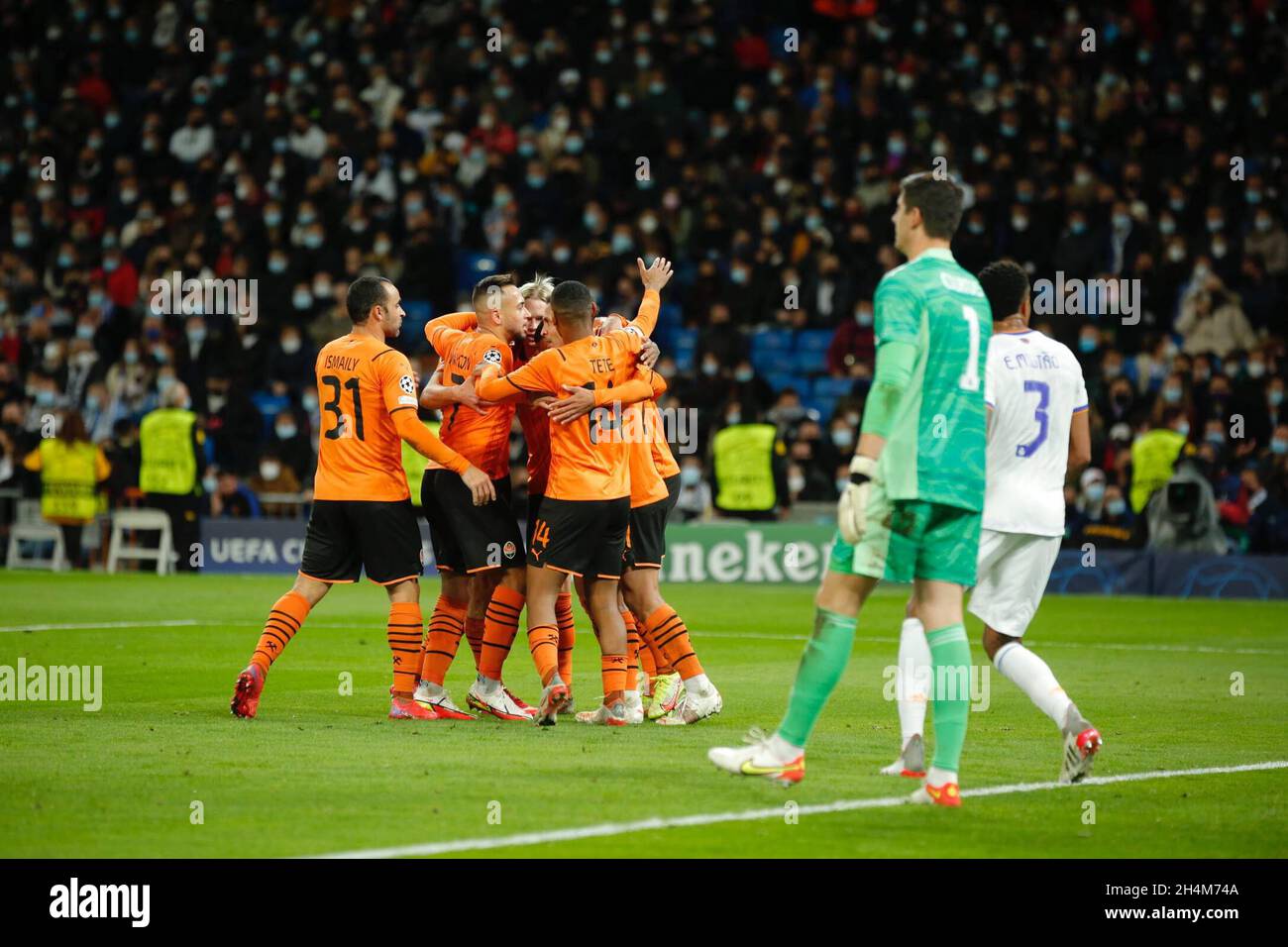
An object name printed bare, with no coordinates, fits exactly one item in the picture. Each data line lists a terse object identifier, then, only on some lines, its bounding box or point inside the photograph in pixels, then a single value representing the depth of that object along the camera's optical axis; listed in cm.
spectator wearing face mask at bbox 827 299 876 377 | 2647
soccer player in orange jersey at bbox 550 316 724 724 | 1037
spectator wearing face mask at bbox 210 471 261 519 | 2536
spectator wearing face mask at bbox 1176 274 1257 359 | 2534
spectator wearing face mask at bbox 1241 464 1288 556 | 2234
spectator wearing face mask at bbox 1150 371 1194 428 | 2355
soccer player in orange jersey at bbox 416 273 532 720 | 1052
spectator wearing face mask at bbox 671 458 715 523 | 2464
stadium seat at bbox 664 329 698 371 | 2827
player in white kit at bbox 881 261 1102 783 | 845
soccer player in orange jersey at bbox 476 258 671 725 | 1007
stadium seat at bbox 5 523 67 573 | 2500
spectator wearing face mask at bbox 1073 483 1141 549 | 2277
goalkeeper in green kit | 741
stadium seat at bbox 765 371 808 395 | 2776
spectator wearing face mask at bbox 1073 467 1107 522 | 2327
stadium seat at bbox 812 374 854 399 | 2711
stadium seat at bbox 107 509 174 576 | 2462
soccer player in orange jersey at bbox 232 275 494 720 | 1036
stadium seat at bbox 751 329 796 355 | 2814
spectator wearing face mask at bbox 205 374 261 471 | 2603
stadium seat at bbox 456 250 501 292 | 2967
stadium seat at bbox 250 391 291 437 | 2802
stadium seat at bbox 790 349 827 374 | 2789
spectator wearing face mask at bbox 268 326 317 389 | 2748
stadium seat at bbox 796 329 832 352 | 2806
